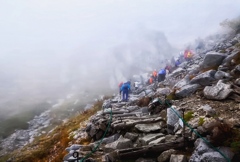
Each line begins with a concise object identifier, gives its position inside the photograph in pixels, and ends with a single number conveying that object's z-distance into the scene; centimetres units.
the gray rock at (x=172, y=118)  1121
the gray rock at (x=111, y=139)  1214
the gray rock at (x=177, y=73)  2727
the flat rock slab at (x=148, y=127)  1141
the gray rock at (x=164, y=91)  1870
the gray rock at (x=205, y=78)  1567
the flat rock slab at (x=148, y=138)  1021
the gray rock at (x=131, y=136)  1112
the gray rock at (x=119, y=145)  1025
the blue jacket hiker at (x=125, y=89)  2270
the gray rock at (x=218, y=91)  1225
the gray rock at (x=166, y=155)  857
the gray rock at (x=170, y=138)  973
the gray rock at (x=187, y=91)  1554
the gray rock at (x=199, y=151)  770
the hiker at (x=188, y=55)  3812
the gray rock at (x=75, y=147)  1310
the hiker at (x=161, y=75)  2984
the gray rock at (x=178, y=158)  788
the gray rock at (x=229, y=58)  1823
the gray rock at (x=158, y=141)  977
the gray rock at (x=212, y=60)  1973
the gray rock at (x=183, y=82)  1855
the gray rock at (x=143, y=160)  905
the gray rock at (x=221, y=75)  1523
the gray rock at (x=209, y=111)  1071
